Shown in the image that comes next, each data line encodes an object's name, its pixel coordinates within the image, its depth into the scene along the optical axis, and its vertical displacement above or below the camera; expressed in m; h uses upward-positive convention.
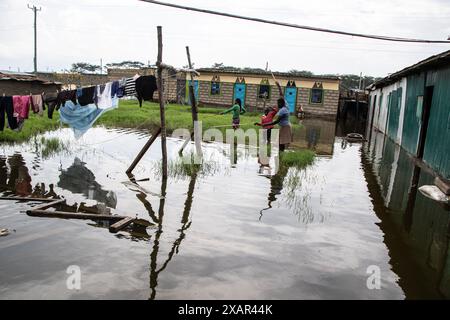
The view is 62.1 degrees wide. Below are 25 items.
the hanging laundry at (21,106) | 10.41 -0.42
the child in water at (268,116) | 11.69 -0.33
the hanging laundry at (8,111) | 10.21 -0.58
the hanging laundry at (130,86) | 8.55 +0.25
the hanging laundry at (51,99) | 10.32 -0.19
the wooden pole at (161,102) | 7.46 -0.06
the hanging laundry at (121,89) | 8.77 +0.18
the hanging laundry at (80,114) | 9.89 -0.54
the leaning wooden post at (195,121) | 9.02 -0.49
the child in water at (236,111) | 13.76 -0.29
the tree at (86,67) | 70.56 +5.19
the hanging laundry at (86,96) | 9.59 -0.04
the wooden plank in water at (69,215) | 5.40 -1.75
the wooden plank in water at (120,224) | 4.99 -1.72
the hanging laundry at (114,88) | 8.90 +0.20
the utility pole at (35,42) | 37.22 +4.87
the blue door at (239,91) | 31.66 +1.07
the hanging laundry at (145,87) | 8.34 +0.25
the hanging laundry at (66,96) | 9.94 -0.08
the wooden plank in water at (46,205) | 5.75 -1.76
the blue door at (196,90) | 32.91 +0.98
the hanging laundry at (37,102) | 10.72 -0.31
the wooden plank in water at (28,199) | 6.25 -1.78
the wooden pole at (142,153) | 8.09 -1.20
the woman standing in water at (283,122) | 10.38 -0.43
